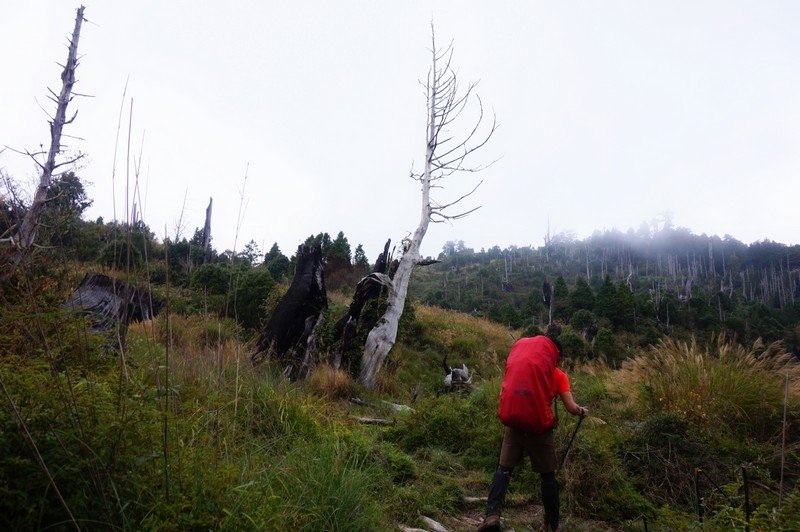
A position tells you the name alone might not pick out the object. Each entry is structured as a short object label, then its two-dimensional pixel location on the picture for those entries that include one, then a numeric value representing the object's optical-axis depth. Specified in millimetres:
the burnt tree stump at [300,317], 8984
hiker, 3754
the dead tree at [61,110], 10727
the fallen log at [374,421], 6461
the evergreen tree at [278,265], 21848
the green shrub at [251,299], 11742
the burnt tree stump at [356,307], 9492
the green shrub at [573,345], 18559
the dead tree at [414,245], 9539
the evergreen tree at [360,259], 25814
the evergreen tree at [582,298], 41469
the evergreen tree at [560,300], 40812
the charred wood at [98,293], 5556
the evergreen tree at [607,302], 37938
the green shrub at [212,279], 14014
